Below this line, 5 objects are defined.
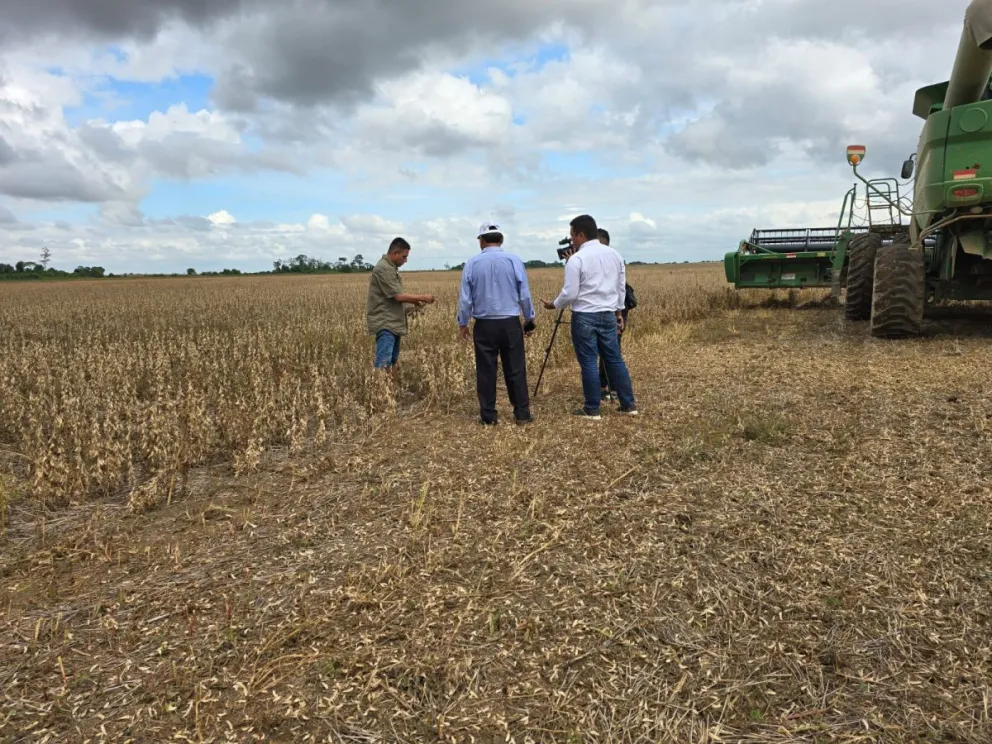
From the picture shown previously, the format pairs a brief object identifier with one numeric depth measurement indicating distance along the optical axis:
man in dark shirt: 6.61
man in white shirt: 5.87
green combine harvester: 7.54
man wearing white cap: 5.83
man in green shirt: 7.05
